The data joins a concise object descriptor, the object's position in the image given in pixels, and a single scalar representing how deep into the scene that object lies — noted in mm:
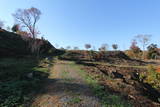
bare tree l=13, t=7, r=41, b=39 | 13810
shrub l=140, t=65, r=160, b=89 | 6373
